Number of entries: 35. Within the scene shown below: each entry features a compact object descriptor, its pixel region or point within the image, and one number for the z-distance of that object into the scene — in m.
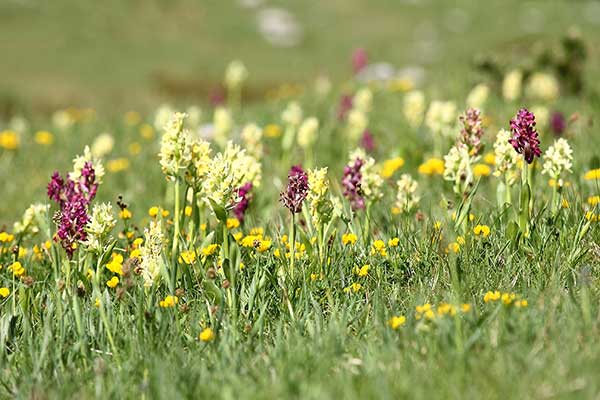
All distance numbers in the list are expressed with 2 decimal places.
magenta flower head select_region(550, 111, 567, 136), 13.67
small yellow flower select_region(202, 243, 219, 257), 7.77
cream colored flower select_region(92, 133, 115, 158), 16.02
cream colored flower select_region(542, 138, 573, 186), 7.96
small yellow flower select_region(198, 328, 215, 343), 6.16
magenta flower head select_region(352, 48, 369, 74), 17.94
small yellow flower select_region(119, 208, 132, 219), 9.07
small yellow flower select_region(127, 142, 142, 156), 18.47
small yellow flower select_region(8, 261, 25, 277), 8.02
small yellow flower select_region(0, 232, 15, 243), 9.20
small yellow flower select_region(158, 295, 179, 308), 6.70
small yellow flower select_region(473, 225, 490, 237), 7.75
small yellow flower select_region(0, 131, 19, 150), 19.09
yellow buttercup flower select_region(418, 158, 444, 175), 11.84
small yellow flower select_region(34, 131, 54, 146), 20.16
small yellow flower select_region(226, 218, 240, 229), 9.02
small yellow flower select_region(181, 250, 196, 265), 7.83
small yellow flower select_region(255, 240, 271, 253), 7.95
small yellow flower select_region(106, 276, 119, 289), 7.60
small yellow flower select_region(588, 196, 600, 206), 8.70
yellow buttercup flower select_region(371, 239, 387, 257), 7.61
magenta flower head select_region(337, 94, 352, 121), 17.77
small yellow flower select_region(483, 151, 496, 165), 12.05
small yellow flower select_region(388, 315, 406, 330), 5.94
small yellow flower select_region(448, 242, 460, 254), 7.31
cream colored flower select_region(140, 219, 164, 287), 7.06
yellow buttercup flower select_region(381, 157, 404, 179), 12.55
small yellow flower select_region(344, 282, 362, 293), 7.00
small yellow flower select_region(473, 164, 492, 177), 11.46
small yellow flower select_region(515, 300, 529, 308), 5.89
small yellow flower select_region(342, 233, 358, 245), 8.09
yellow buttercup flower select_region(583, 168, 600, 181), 9.62
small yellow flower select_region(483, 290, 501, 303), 6.18
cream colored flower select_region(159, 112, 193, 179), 7.45
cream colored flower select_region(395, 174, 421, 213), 9.27
